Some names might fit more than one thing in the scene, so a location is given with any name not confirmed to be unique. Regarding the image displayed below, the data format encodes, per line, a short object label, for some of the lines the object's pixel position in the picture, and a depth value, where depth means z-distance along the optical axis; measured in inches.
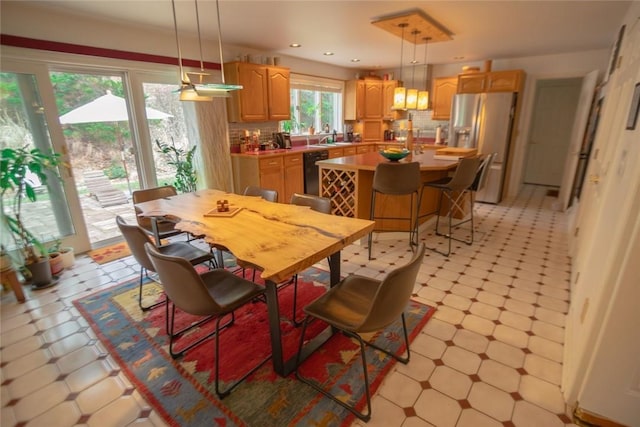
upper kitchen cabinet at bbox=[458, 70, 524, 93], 194.2
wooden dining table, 62.3
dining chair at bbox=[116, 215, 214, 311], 78.3
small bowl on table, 127.8
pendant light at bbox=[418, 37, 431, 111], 136.9
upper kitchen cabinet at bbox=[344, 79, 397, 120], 255.9
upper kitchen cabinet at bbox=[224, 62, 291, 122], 173.0
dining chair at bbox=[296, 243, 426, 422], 53.6
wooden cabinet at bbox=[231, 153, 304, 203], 177.0
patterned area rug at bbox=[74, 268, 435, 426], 62.5
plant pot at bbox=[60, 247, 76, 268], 122.8
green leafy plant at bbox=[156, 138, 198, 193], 158.7
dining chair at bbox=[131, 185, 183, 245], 112.0
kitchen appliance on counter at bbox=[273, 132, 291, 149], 208.2
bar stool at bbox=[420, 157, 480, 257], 125.0
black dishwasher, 204.7
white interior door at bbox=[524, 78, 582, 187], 234.7
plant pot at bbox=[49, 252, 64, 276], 117.8
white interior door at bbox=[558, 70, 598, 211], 169.8
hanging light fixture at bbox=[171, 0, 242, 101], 82.3
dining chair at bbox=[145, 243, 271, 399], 58.6
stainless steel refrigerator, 196.5
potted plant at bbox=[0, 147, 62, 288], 102.7
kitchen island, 136.9
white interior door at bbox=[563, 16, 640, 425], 52.2
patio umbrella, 131.6
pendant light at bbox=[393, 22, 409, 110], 133.4
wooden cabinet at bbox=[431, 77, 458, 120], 229.6
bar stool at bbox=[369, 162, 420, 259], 116.0
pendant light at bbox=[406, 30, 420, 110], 133.9
